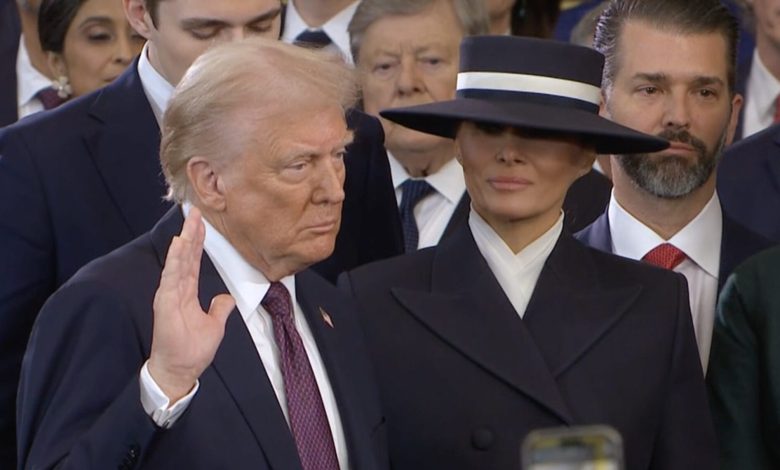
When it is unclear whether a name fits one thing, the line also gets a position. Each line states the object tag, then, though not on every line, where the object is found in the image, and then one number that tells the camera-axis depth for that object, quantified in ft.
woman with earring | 34.12
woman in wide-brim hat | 22.45
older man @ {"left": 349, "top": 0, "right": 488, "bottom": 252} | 31.37
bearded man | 26.91
